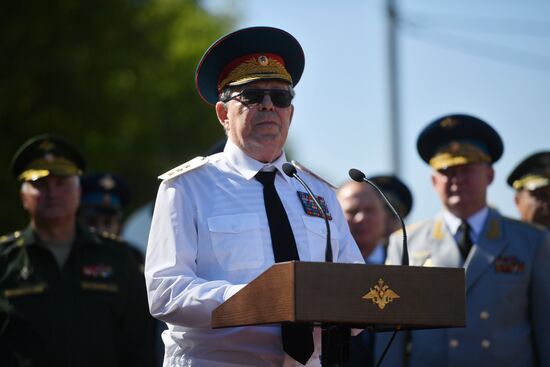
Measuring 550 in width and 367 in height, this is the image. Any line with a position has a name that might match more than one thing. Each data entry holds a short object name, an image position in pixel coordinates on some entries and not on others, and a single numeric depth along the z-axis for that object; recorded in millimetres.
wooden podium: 9117
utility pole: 40406
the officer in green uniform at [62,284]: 16766
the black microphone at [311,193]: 10766
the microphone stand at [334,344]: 10031
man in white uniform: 10773
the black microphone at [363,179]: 10599
